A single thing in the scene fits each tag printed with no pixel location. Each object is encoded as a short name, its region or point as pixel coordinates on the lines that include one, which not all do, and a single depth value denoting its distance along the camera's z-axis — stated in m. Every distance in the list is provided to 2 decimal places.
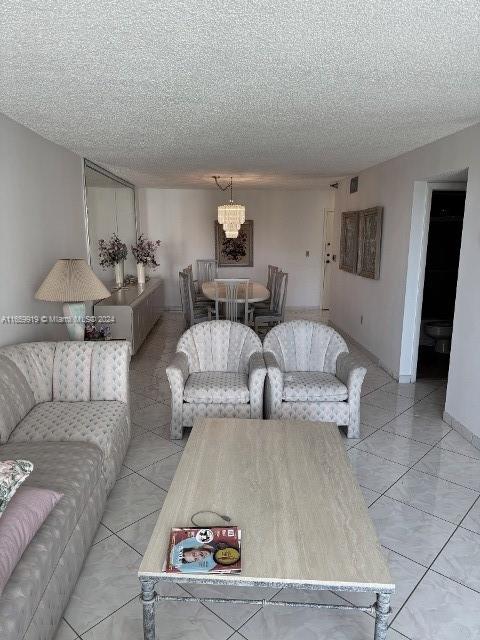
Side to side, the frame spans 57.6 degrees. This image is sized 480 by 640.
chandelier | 6.14
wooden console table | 5.00
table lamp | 3.17
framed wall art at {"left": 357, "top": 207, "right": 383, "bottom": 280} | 4.99
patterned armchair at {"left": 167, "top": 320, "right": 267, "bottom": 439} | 3.18
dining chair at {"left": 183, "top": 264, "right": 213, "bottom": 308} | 6.29
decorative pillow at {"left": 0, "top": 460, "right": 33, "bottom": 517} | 1.45
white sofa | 1.49
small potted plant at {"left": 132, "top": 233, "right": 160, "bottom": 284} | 6.88
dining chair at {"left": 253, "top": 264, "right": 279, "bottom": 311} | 6.32
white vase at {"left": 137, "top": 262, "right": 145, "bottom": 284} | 6.93
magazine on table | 1.46
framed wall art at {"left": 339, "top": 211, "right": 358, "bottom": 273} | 5.82
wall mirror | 4.97
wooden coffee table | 1.45
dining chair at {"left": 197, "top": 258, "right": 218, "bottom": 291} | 7.90
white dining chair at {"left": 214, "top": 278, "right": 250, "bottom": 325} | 5.48
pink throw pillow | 1.41
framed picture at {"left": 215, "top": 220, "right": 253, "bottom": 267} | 8.34
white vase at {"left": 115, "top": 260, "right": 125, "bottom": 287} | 6.26
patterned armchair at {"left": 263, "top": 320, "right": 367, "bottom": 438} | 3.22
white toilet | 4.82
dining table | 5.64
